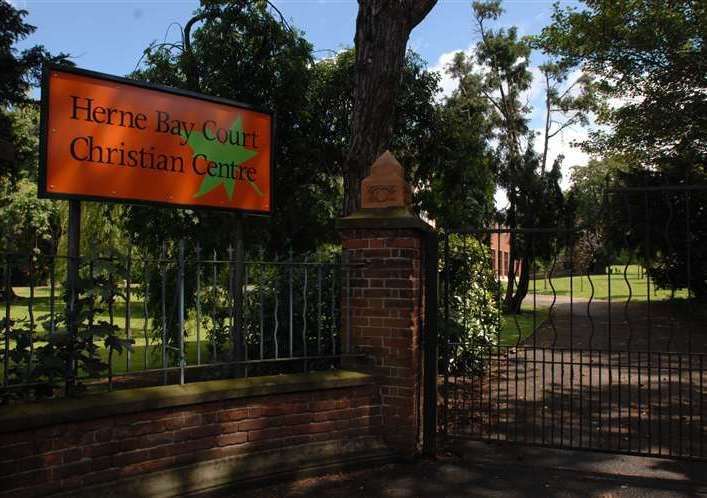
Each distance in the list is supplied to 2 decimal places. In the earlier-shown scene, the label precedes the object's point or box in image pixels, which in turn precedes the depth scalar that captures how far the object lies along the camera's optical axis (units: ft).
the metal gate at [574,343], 16.75
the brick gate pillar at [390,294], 15.21
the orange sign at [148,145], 11.93
